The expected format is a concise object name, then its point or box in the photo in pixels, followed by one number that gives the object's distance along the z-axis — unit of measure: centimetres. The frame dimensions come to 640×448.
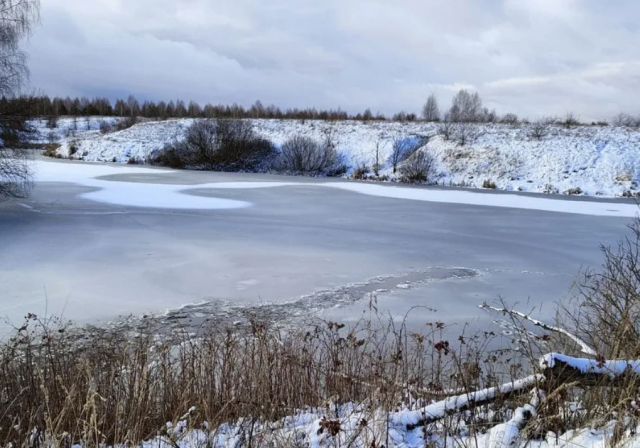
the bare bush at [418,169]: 2434
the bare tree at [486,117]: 3507
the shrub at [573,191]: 2112
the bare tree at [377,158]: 2727
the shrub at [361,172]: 2620
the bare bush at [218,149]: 3022
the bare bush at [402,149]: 2767
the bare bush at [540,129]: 2832
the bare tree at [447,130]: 2905
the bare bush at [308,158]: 2858
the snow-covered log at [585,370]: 243
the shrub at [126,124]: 4320
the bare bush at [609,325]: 340
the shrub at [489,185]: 2277
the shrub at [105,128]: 4234
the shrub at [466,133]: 2810
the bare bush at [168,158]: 3014
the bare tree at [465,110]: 3466
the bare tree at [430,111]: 4580
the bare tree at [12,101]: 1158
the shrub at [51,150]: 3568
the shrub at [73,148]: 3516
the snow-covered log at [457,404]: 250
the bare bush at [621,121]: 3047
